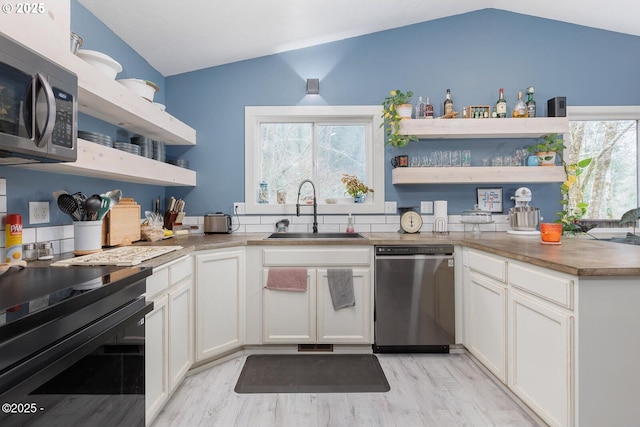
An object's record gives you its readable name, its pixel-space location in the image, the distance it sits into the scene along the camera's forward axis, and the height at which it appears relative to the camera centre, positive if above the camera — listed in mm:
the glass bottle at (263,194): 3273 +202
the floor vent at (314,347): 2625 -1015
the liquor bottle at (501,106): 3000 +946
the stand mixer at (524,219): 2877 -43
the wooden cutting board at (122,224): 2039 -53
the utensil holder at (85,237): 1770 -110
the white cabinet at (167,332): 1666 -640
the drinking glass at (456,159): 3064 +495
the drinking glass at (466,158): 3062 +504
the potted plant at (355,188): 3164 +247
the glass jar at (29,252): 1637 -173
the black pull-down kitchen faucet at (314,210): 3127 +45
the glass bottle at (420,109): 3092 +951
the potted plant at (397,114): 2961 +887
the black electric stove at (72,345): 769 -359
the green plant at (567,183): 2969 +273
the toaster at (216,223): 3014 -68
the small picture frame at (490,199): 3215 +143
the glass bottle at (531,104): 3008 +968
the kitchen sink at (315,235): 2980 -181
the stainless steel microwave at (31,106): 1028 +356
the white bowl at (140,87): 2154 +823
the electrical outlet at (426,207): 3213 +69
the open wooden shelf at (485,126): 2934 +754
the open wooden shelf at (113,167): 1630 +278
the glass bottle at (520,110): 2992 +908
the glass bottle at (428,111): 3055 +923
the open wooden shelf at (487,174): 2955 +344
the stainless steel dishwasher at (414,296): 2555 -608
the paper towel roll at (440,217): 3076 -29
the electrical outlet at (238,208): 3209 +67
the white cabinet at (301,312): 2572 -732
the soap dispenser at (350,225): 3144 -95
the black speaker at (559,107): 2965 +928
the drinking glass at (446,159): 3066 +495
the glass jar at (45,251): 1683 -173
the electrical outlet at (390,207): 3215 +71
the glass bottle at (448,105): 3047 +977
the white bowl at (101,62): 1746 +808
